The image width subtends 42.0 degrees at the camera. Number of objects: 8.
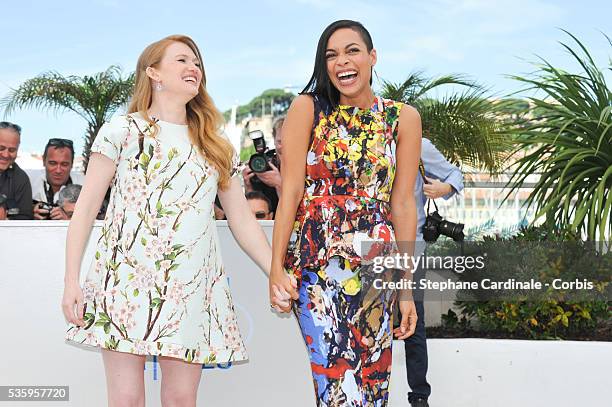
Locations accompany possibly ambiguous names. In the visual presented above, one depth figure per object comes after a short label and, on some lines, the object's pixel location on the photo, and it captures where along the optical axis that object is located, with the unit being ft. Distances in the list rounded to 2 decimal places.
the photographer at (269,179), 17.89
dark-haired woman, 8.35
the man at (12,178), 18.35
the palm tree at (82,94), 38.55
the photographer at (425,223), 14.56
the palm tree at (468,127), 27.71
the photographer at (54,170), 20.76
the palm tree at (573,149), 19.27
